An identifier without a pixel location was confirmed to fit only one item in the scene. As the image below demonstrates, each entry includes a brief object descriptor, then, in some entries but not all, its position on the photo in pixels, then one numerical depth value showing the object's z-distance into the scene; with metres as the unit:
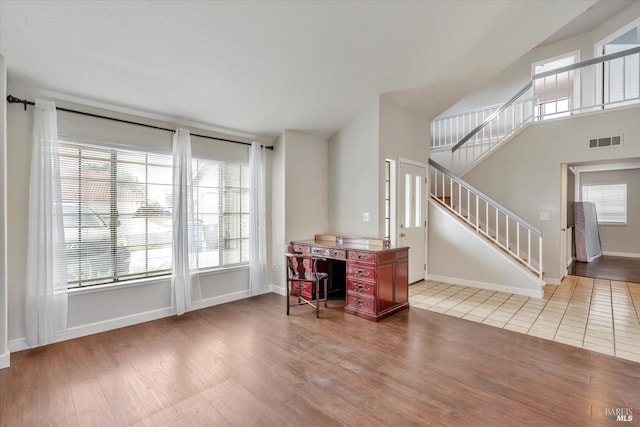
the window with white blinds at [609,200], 7.59
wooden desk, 3.66
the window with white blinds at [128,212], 3.23
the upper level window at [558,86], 6.60
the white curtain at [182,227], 3.84
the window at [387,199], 4.75
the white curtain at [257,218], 4.66
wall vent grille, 4.83
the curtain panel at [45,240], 2.89
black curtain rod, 2.84
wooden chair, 3.76
